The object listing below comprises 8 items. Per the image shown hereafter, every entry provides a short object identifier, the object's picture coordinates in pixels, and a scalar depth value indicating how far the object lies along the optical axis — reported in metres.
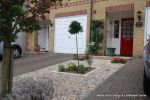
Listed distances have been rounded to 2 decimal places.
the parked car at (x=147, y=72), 2.53
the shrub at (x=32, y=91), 1.87
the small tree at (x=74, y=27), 4.86
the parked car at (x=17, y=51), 6.98
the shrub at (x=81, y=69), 4.47
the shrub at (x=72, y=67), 4.70
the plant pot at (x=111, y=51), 6.75
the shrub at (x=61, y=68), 4.69
